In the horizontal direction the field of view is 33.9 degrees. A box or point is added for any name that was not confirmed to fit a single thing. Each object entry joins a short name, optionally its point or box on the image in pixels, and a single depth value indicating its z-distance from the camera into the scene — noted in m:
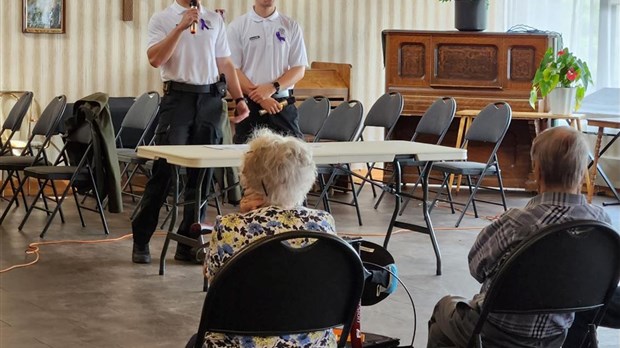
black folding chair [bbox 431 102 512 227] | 7.40
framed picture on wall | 9.23
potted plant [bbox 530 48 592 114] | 8.69
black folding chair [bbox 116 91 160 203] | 8.31
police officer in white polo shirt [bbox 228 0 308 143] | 6.20
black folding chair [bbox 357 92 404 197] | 8.33
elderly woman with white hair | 2.71
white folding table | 4.80
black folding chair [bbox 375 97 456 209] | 7.91
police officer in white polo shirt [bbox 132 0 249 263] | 5.75
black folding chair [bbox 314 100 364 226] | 7.94
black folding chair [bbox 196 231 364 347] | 2.50
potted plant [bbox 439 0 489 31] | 9.37
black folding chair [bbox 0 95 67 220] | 7.50
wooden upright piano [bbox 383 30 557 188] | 9.33
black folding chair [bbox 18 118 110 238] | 6.87
